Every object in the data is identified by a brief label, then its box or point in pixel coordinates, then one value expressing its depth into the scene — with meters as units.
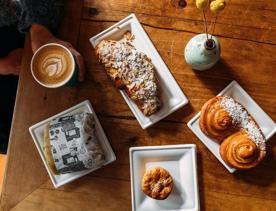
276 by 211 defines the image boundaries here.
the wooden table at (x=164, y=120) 1.03
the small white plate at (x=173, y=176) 1.02
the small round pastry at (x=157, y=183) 1.00
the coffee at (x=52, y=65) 0.99
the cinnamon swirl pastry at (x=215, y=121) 0.99
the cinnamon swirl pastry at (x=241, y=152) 0.97
